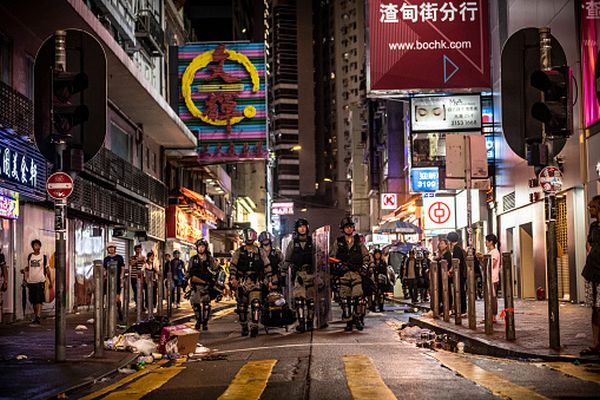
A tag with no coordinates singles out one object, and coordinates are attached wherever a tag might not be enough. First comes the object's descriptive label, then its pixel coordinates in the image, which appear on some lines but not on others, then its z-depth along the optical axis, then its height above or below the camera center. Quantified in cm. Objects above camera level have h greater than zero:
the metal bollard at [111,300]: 1339 -58
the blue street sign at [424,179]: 4353 +343
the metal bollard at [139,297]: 2020 -79
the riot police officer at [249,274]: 1816 -30
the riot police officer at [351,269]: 1780 -23
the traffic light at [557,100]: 1205 +191
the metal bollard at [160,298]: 2155 -86
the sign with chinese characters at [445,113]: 3819 +569
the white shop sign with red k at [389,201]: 7050 +403
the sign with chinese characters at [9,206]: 2061 +124
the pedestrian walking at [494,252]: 2005 +3
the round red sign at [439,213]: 3222 +140
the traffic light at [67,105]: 1224 +200
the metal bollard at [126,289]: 1816 -54
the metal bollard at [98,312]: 1270 -67
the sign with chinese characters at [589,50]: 2412 +514
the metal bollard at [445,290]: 1969 -74
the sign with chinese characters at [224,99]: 4575 +766
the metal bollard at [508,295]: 1370 -61
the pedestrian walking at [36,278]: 2067 -34
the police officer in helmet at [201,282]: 1983 -47
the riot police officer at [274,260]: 1869 -5
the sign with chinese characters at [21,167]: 1966 +207
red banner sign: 2558 +577
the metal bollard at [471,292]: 1647 -66
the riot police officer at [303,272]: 1814 -29
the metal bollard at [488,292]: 1508 -60
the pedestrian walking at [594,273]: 1101 -24
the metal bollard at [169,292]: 2330 -81
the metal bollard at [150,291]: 1955 -64
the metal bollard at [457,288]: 1826 -65
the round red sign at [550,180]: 1218 +92
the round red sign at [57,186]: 1238 +97
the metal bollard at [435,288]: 2121 -74
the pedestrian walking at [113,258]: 2116 +6
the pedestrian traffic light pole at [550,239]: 1216 +17
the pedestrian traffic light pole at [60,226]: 1228 +46
